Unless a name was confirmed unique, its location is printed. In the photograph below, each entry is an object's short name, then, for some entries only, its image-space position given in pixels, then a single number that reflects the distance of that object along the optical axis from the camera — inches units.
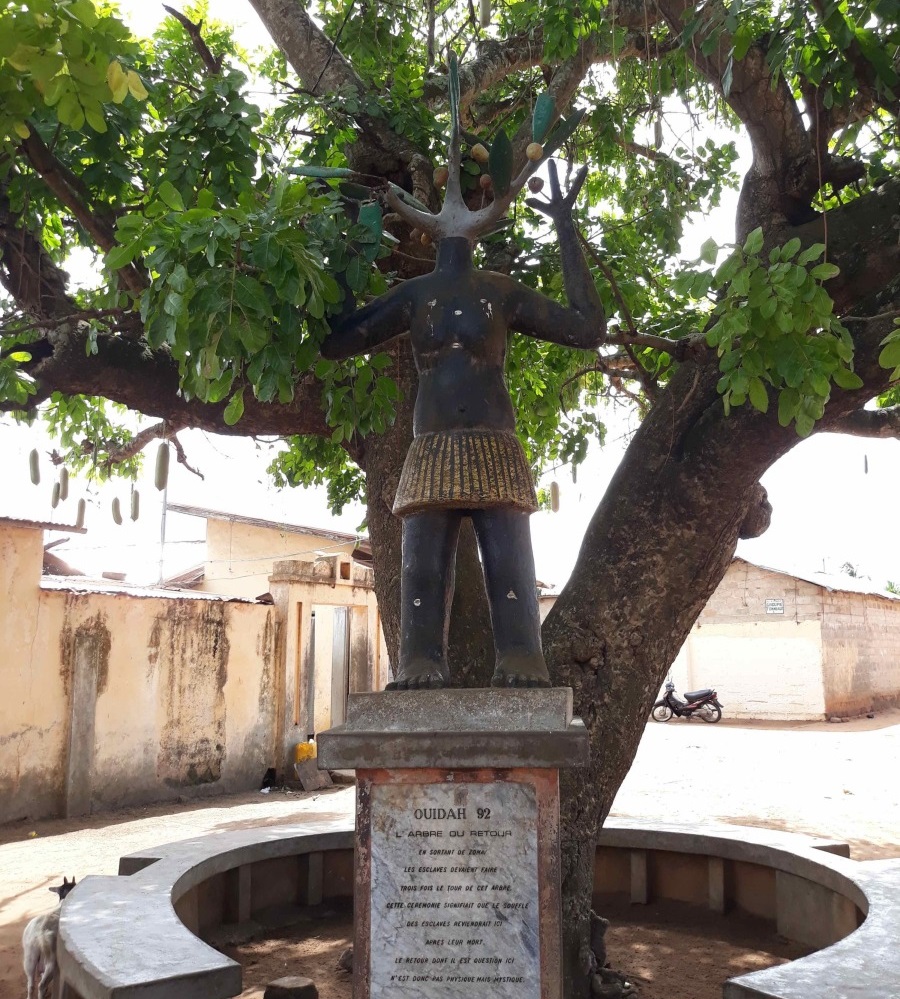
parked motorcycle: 855.7
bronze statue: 147.7
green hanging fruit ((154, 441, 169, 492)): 269.6
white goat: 158.6
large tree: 137.1
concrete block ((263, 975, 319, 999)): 164.7
